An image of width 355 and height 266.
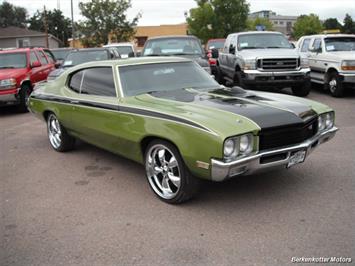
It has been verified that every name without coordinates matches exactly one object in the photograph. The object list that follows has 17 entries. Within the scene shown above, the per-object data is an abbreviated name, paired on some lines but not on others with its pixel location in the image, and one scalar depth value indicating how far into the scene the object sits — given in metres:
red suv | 11.16
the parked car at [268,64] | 11.20
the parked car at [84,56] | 13.21
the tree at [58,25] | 86.72
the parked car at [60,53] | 21.03
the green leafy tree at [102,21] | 41.06
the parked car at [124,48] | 18.42
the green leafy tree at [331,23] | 95.10
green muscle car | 4.00
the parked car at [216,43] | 22.18
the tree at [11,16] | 99.01
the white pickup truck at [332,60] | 11.27
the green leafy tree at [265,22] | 63.65
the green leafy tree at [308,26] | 69.88
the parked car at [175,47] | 12.27
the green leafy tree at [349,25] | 75.69
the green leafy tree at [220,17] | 40.34
